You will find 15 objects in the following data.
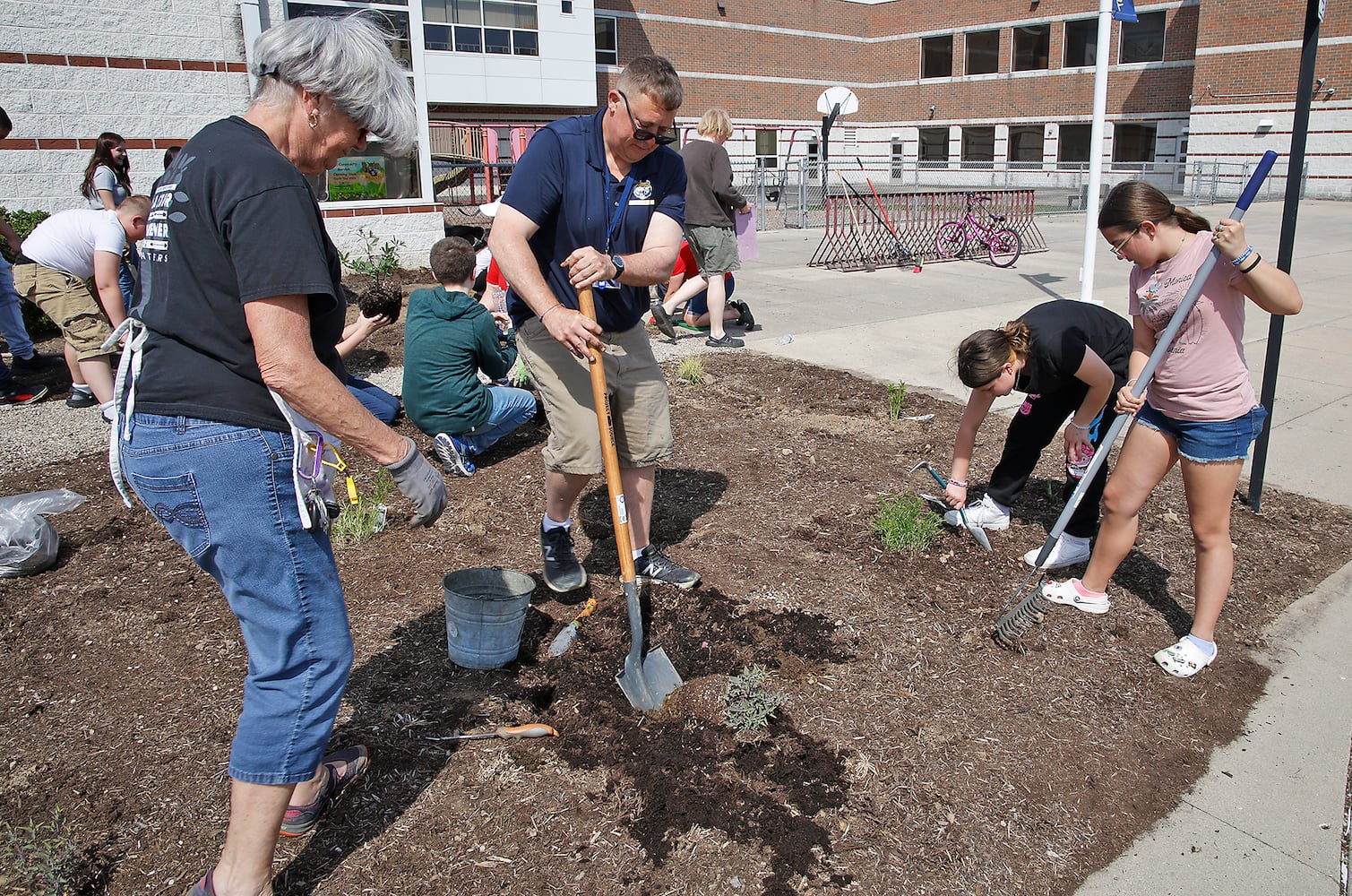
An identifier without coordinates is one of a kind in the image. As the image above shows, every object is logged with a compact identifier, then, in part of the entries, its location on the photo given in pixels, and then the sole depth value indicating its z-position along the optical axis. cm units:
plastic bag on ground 400
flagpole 827
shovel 298
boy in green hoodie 509
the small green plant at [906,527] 397
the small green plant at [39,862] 225
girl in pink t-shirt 299
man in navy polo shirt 312
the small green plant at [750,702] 283
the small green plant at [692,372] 684
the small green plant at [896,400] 573
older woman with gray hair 186
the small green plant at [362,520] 428
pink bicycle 1379
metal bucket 308
